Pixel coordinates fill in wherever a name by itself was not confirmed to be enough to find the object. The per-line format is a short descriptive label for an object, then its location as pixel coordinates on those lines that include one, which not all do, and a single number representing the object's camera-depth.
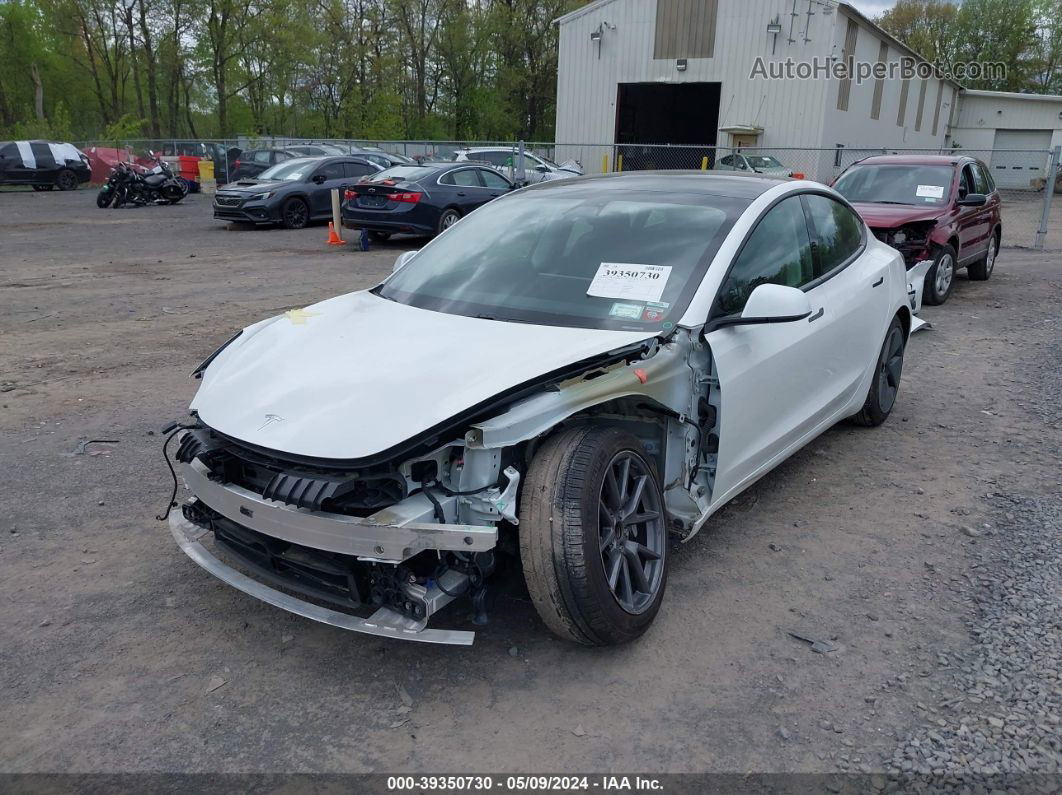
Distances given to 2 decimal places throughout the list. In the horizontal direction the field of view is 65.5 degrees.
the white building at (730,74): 27.20
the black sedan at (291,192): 17.14
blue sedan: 14.46
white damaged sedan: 2.72
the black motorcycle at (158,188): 22.39
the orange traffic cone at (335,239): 15.20
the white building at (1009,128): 37.81
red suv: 9.54
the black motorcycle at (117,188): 21.88
